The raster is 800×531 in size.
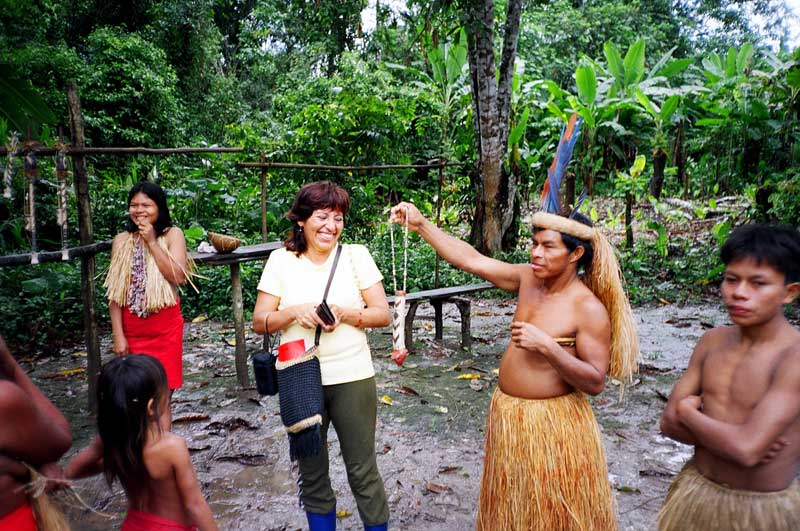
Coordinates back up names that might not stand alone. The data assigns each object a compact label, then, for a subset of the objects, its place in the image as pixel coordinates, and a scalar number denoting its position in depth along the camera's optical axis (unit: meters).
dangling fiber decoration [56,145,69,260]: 3.36
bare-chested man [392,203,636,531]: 2.16
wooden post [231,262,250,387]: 4.76
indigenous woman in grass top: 3.21
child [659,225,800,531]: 1.64
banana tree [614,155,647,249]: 8.26
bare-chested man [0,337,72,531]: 1.40
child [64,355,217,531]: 1.68
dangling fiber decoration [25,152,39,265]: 3.17
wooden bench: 5.60
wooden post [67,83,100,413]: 4.03
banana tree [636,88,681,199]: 8.16
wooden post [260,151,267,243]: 5.41
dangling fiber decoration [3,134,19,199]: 3.03
